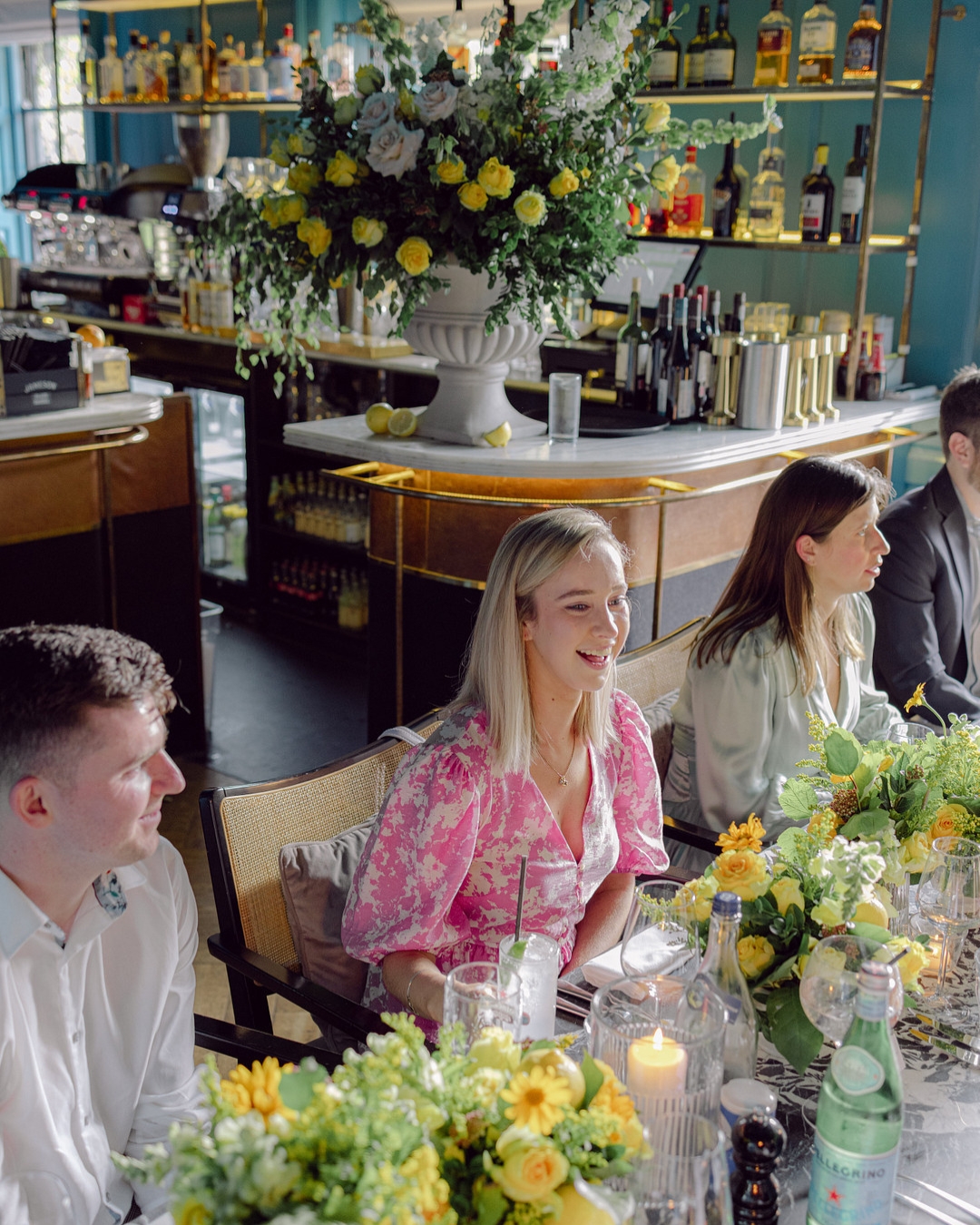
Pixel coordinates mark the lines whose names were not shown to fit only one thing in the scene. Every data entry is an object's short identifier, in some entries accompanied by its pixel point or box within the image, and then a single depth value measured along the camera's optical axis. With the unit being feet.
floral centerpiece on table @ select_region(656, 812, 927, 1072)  4.56
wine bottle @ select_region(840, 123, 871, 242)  13.37
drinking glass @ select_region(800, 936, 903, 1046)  4.38
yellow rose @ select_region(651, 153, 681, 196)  10.24
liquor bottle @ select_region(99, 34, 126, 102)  22.13
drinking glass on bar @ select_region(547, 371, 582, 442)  10.92
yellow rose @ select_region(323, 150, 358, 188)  9.57
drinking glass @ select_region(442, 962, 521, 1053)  3.95
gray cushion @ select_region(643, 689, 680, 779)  8.49
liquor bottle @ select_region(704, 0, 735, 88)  13.97
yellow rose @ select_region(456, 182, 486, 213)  9.35
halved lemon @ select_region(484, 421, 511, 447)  10.78
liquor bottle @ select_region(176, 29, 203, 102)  20.21
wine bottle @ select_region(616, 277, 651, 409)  12.69
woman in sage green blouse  7.95
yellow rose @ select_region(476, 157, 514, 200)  9.24
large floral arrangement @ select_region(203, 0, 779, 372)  9.44
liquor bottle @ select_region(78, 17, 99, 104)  22.34
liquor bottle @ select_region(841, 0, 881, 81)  13.10
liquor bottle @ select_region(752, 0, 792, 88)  13.84
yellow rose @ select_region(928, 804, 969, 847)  5.72
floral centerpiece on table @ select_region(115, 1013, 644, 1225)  2.73
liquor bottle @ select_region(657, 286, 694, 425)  12.28
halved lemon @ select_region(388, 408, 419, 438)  11.18
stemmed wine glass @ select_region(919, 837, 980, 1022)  5.20
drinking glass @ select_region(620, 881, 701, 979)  4.87
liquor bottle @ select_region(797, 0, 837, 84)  13.44
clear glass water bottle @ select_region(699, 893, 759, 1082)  4.40
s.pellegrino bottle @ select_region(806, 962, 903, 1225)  3.67
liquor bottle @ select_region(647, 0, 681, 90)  14.37
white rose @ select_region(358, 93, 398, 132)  9.52
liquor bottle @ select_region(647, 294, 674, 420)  12.42
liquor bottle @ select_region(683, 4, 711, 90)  14.24
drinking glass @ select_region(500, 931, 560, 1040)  4.40
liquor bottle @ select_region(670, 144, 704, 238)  14.52
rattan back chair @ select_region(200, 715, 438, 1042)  6.01
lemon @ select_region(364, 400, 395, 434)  11.22
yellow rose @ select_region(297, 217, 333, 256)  9.77
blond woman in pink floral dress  6.00
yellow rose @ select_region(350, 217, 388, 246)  9.56
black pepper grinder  3.64
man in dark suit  10.14
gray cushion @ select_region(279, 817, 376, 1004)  6.26
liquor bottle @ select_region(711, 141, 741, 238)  14.43
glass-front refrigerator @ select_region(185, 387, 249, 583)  19.48
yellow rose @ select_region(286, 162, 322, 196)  9.79
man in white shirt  4.48
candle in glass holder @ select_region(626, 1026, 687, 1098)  3.78
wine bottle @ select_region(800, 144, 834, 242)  13.74
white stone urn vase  10.55
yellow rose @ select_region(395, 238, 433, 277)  9.55
